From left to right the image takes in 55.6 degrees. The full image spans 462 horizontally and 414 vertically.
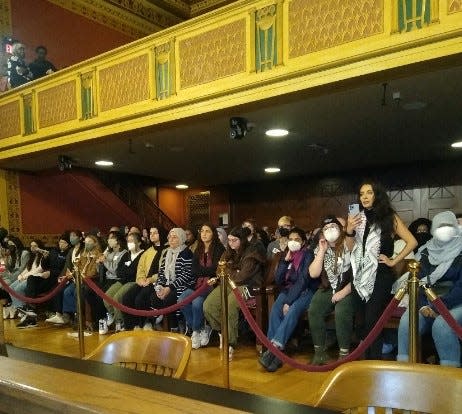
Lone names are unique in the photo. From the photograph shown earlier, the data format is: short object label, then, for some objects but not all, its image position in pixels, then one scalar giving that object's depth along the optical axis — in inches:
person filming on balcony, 327.3
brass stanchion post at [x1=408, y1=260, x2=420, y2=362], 100.2
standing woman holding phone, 135.9
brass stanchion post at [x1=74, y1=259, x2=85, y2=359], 175.0
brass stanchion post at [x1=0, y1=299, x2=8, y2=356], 63.2
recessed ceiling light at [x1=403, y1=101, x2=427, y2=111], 204.6
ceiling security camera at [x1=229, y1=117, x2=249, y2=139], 222.2
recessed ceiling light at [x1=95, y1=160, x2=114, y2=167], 351.9
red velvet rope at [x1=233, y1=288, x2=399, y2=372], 102.3
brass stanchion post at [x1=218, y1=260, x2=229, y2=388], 126.6
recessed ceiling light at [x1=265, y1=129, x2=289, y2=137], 254.8
